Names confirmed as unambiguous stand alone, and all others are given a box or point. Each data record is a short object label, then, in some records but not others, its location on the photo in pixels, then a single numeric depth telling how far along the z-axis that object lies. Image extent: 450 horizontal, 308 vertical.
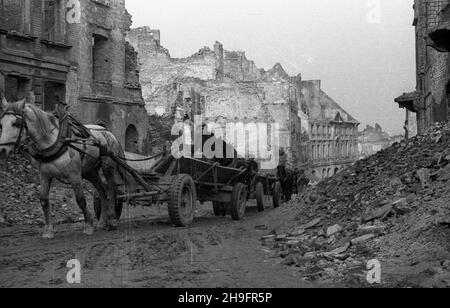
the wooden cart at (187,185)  10.00
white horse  8.41
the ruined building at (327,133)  52.31
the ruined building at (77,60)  18.38
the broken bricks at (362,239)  7.53
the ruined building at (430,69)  12.50
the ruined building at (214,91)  35.77
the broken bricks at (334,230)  8.61
